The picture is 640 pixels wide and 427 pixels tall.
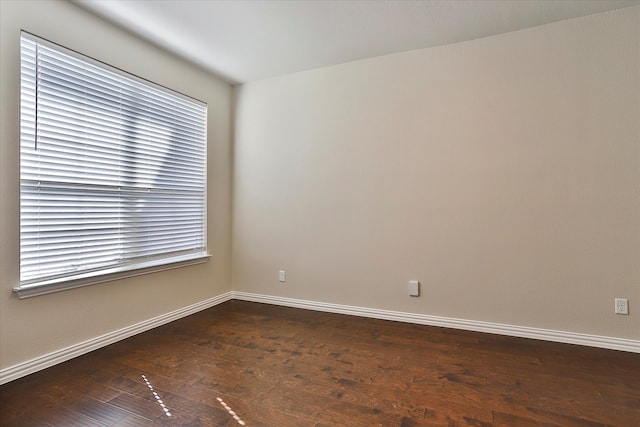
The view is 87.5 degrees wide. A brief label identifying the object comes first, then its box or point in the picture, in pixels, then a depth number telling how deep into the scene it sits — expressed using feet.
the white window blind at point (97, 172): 7.22
